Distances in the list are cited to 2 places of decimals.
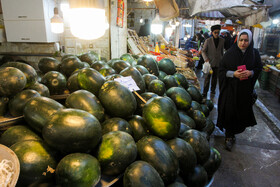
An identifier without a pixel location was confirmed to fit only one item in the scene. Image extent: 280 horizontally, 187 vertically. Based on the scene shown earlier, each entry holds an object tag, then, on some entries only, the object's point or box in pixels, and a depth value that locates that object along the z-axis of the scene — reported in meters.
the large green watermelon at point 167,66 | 3.49
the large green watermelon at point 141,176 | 1.20
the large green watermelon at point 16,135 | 1.37
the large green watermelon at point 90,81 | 1.92
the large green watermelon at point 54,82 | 2.09
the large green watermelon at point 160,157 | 1.41
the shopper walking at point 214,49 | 5.85
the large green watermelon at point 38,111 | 1.42
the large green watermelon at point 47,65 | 2.50
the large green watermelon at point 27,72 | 1.78
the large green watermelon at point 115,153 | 1.32
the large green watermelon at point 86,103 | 1.57
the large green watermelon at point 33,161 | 1.13
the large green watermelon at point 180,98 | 2.55
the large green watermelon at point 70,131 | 1.21
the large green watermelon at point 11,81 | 1.53
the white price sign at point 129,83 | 2.01
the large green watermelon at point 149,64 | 3.07
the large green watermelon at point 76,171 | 1.14
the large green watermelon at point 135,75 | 2.26
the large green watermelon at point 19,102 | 1.56
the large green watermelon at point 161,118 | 1.68
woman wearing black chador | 3.32
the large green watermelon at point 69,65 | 2.48
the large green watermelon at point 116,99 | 1.69
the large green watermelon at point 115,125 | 1.57
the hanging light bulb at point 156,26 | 5.07
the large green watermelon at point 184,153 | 1.62
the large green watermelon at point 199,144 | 1.88
